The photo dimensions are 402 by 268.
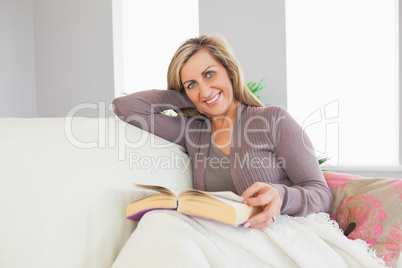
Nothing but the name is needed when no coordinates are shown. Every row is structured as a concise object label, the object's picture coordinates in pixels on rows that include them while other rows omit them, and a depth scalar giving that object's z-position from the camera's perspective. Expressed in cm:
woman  113
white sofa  71
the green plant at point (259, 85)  263
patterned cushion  88
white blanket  68
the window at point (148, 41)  385
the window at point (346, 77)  299
